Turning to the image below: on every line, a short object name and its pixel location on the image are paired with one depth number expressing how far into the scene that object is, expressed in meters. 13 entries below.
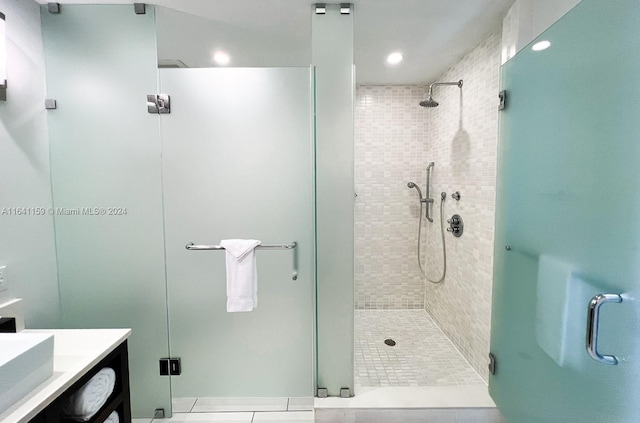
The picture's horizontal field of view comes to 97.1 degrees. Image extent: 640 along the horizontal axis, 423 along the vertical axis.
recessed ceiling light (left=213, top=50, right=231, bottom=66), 2.11
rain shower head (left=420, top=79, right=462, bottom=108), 2.24
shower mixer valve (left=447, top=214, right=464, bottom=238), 2.25
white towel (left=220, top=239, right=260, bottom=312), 1.64
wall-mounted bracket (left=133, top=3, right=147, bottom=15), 1.58
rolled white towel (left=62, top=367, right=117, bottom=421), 1.05
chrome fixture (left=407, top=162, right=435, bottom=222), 2.79
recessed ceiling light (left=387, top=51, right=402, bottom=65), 2.12
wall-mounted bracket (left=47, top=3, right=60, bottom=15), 1.57
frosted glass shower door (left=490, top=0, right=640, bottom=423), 0.89
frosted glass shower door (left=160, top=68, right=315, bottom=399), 1.67
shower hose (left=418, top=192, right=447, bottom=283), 2.54
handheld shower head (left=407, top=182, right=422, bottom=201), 2.82
